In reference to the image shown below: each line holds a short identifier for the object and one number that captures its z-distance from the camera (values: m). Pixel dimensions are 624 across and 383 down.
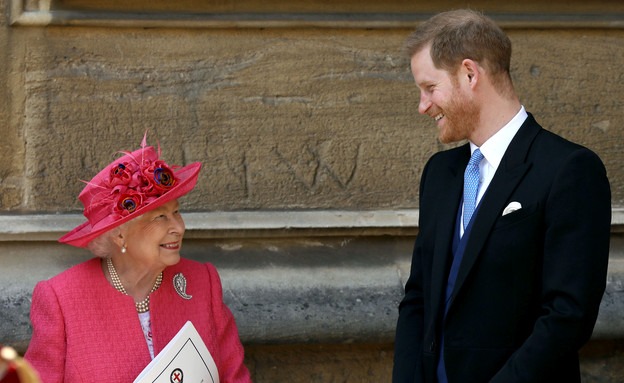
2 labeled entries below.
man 10.24
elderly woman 10.55
